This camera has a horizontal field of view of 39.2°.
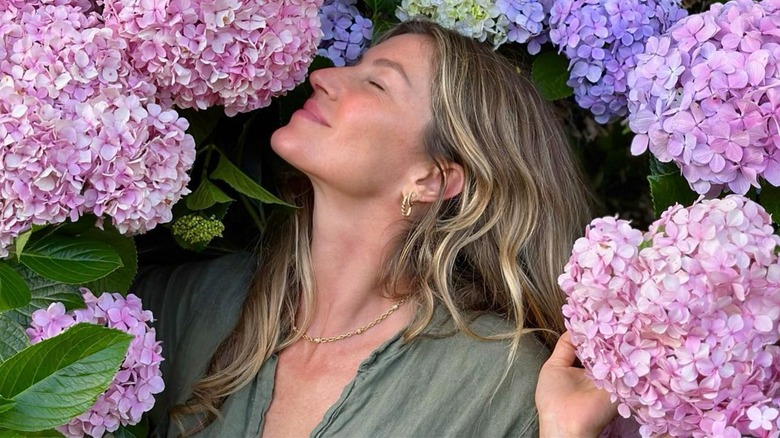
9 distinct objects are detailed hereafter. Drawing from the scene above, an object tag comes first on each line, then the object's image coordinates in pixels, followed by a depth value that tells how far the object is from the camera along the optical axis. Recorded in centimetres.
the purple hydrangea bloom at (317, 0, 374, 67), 201
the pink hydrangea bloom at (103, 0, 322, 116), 152
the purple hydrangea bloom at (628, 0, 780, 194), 145
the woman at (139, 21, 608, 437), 186
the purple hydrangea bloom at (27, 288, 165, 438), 152
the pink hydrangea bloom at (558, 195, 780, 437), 130
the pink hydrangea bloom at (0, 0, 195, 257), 142
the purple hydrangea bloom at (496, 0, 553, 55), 189
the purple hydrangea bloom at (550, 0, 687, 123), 181
